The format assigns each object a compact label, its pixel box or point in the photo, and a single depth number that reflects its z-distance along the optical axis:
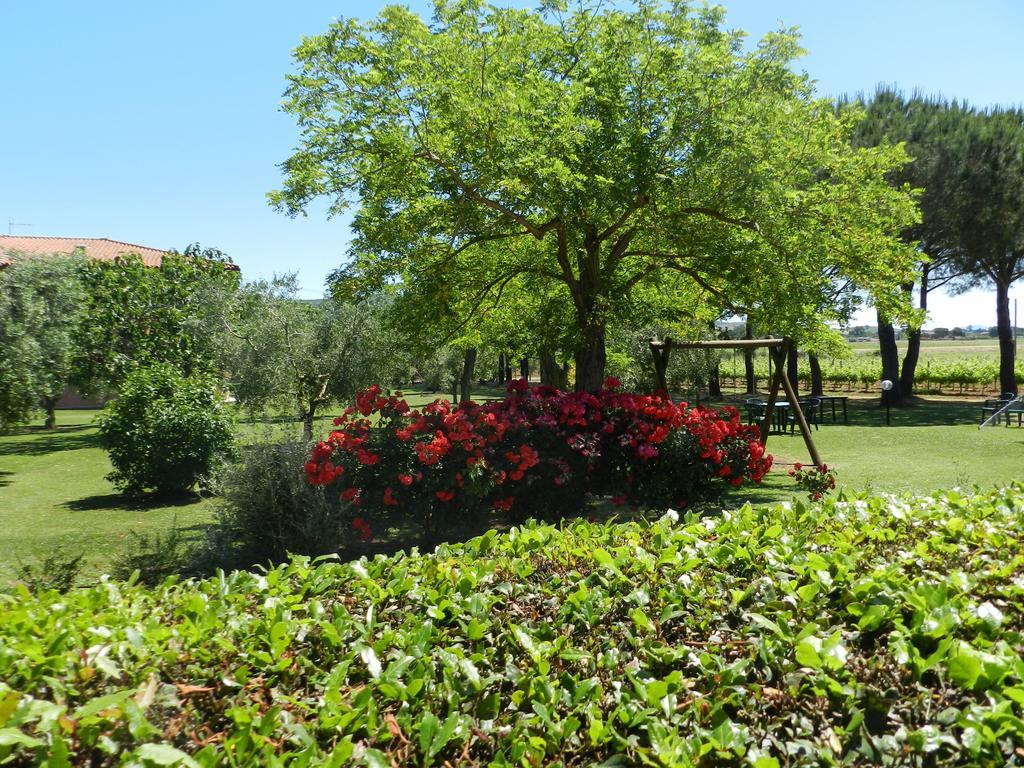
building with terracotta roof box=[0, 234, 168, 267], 44.09
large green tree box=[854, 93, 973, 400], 26.16
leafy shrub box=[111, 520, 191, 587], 7.75
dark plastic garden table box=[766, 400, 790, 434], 21.56
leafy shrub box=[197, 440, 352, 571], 7.91
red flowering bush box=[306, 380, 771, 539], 8.18
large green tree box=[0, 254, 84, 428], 18.00
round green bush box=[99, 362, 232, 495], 14.01
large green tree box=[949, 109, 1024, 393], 26.22
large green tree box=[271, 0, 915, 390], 10.07
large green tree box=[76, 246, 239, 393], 22.70
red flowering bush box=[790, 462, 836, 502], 8.95
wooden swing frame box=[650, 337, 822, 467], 13.17
